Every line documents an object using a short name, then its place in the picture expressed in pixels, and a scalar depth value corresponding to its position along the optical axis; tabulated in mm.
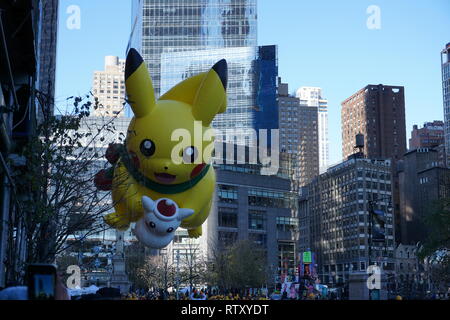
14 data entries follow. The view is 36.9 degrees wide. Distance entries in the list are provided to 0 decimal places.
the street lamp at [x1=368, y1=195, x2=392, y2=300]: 26328
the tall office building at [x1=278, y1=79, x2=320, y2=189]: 193750
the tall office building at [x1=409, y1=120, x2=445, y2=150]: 172750
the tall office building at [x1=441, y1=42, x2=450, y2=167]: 143125
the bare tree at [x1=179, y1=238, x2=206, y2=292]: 72775
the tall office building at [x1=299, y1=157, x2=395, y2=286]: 116562
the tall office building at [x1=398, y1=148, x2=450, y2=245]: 124312
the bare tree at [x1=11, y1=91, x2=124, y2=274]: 18922
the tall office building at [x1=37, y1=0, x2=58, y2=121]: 65375
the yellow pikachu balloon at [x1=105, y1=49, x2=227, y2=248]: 22172
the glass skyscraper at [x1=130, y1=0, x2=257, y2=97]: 110750
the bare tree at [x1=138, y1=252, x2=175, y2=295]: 75875
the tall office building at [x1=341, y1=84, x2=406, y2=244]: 163875
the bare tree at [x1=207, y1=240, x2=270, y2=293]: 67500
